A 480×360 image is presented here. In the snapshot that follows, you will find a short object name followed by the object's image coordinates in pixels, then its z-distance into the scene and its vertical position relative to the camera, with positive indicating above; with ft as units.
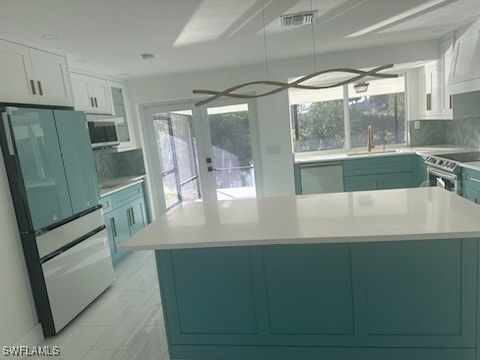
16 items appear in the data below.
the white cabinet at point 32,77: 7.98 +2.03
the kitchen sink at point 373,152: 15.44 -1.58
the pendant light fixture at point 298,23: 6.95 +2.57
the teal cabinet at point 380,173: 14.83 -2.45
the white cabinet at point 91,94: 12.21 +2.08
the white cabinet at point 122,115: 14.83 +1.36
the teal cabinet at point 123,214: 12.45 -2.84
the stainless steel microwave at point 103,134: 12.04 +0.48
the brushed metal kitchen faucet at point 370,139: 16.38 -1.02
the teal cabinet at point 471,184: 10.47 -2.45
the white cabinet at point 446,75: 12.94 +1.44
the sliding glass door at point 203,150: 16.30 -0.68
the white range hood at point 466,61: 11.10 +1.68
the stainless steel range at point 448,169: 11.46 -2.08
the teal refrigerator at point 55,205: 7.77 -1.40
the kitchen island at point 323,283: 6.02 -3.08
